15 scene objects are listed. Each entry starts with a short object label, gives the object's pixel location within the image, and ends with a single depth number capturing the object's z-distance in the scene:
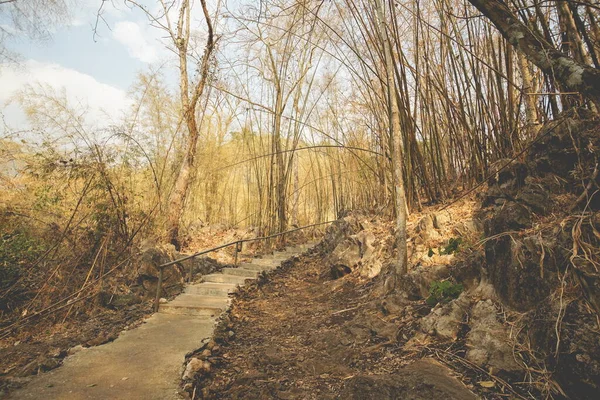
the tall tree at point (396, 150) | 2.84
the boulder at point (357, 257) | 3.89
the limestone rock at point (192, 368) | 1.90
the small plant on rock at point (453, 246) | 2.67
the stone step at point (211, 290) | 3.80
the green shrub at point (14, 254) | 3.31
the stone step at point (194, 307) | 3.20
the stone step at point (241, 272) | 4.67
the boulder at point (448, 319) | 1.89
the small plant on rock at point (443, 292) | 2.17
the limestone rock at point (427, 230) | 3.19
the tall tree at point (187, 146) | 6.32
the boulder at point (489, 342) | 1.51
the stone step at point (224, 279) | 4.34
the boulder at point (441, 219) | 3.22
